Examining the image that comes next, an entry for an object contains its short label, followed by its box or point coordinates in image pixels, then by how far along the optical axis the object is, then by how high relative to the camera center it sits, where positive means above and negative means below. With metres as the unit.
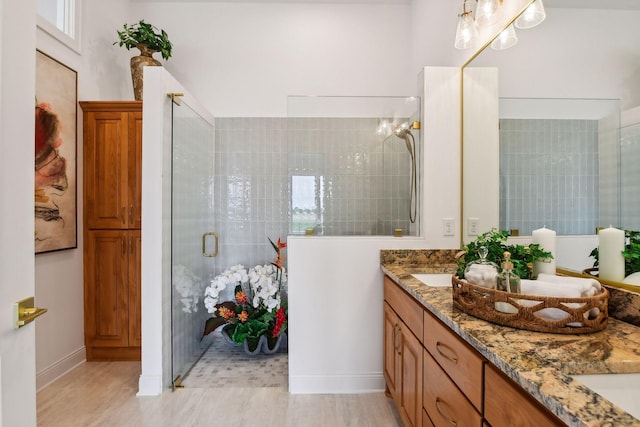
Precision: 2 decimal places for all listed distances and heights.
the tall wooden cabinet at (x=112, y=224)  2.83 -0.08
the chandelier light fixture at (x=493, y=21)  1.59 +1.06
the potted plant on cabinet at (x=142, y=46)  2.86 +1.40
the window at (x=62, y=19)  2.53 +1.49
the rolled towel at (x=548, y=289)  1.12 -0.25
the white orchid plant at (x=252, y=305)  2.95 -0.79
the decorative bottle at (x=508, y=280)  1.20 -0.23
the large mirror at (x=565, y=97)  1.17 +0.50
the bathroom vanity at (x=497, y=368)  0.71 -0.38
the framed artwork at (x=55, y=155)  2.40 +0.42
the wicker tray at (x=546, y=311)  1.05 -0.31
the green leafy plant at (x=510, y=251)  1.42 -0.16
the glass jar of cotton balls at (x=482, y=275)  1.30 -0.23
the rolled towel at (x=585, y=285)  1.14 -0.24
